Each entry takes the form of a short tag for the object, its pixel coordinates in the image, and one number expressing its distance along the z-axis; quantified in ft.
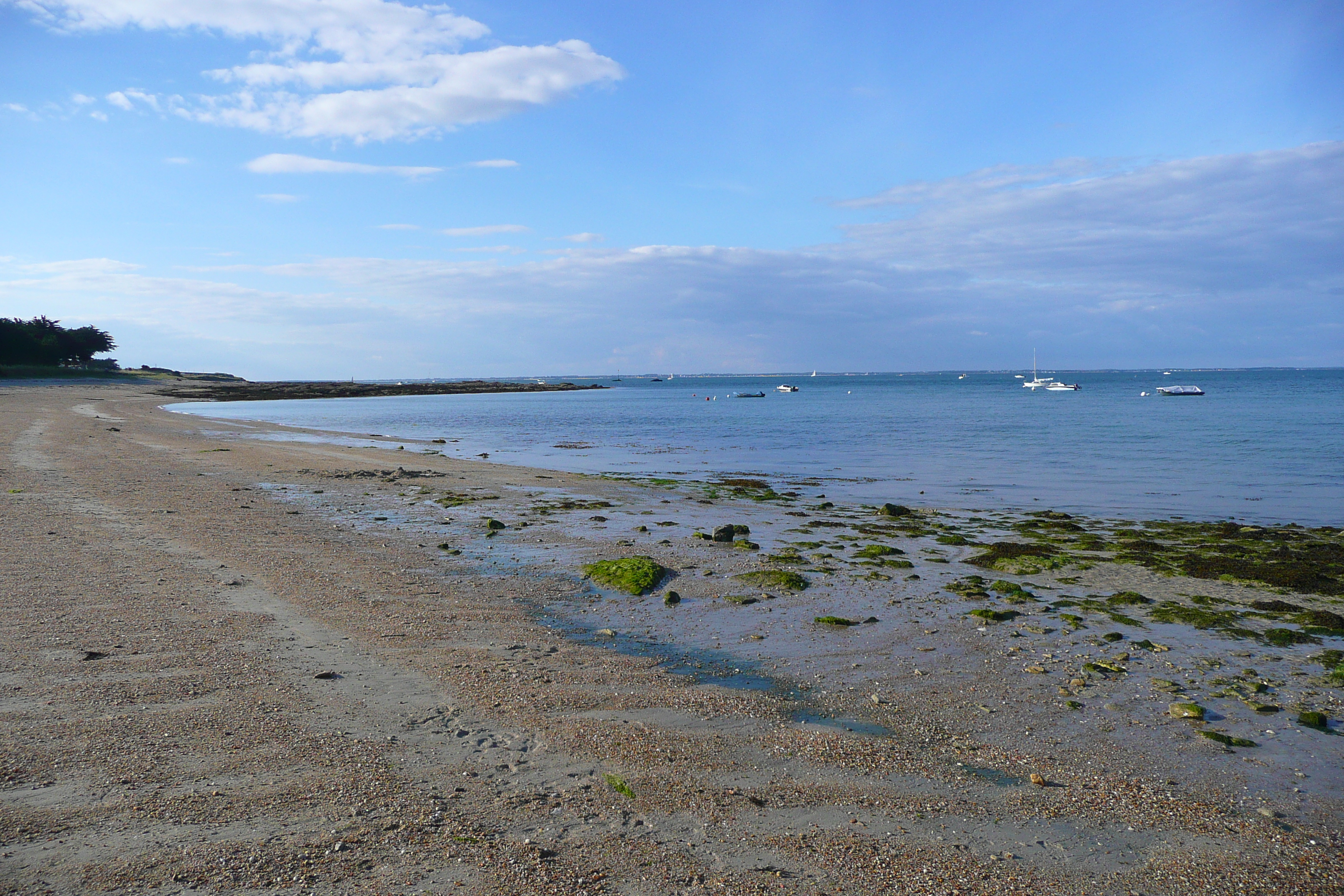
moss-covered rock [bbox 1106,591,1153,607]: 35.24
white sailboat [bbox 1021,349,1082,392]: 425.69
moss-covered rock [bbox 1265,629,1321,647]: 29.89
